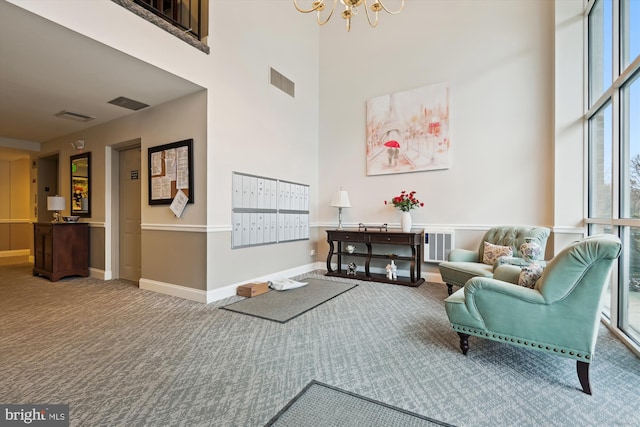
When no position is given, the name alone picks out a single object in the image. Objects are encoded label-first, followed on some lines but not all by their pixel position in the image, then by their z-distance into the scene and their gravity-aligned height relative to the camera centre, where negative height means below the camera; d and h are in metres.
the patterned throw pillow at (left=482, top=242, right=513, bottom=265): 3.49 -0.48
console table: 4.30 -0.64
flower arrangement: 4.52 +0.16
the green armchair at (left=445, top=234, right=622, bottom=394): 1.66 -0.58
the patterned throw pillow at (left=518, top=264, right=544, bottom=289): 2.01 -0.43
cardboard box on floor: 3.62 -0.96
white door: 4.47 -0.03
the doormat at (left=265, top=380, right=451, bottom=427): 1.44 -1.03
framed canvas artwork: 4.51 +1.30
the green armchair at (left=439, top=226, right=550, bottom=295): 3.29 -0.54
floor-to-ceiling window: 2.36 +0.56
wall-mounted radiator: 4.38 -0.47
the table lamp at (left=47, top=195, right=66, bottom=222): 4.62 +0.14
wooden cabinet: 4.46 -0.59
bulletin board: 3.57 +0.51
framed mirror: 4.85 +0.46
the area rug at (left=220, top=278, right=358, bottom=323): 3.01 -1.03
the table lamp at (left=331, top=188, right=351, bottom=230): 4.90 +0.20
